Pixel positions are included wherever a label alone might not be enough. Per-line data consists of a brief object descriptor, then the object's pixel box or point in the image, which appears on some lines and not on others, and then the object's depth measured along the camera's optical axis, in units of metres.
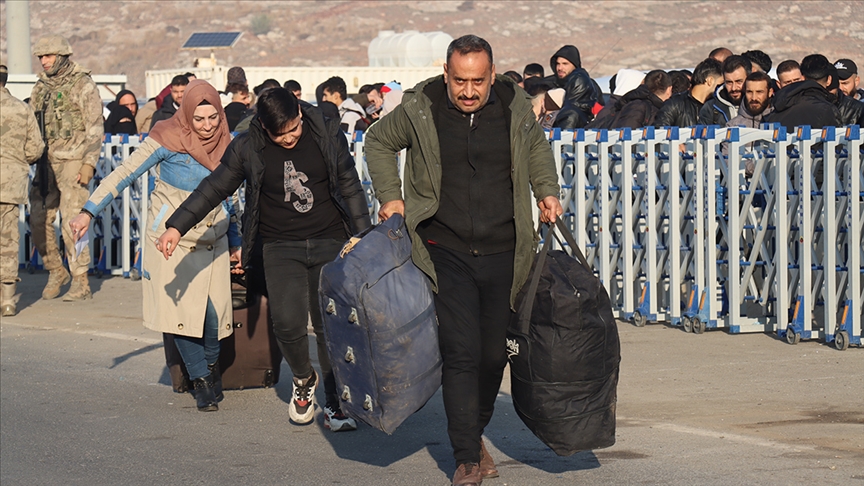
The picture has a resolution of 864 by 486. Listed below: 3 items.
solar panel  45.94
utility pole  29.27
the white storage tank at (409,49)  49.09
